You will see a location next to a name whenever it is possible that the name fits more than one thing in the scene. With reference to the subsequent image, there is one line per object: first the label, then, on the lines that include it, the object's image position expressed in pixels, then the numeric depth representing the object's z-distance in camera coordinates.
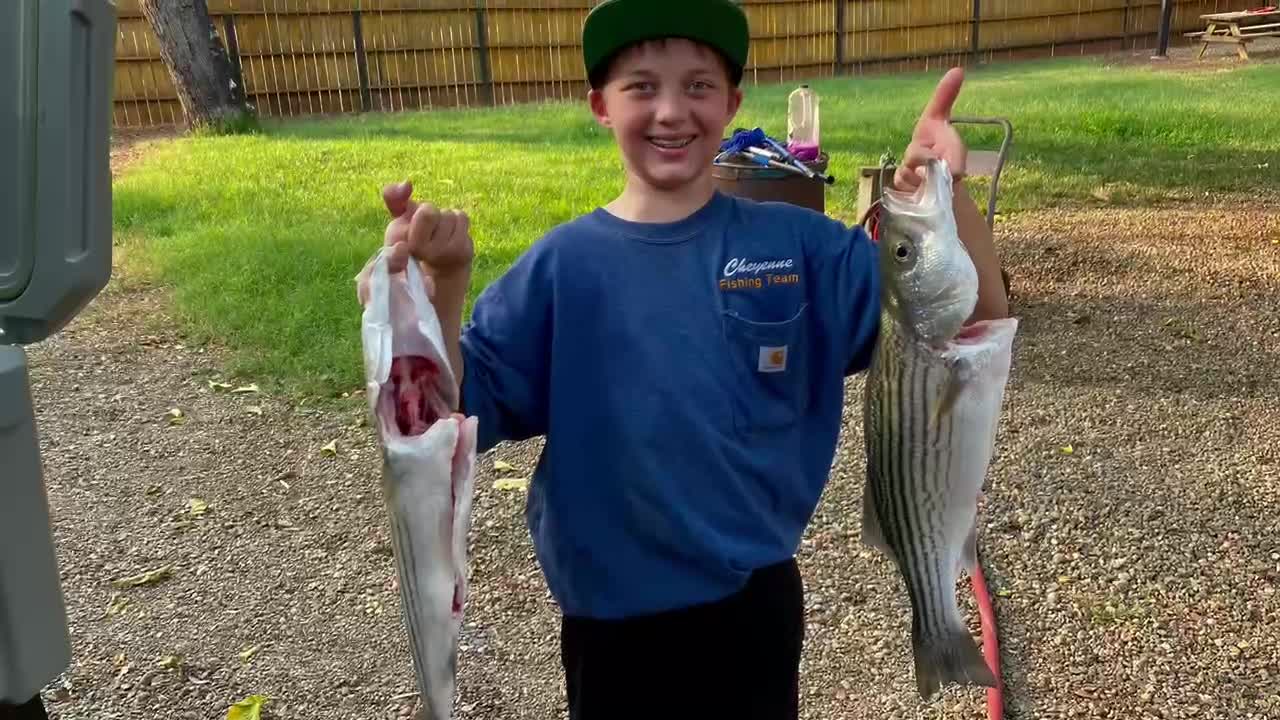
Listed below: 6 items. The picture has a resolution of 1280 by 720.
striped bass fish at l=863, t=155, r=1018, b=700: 1.65
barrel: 5.30
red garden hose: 3.19
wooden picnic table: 19.92
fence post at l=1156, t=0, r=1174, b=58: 20.33
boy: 1.92
